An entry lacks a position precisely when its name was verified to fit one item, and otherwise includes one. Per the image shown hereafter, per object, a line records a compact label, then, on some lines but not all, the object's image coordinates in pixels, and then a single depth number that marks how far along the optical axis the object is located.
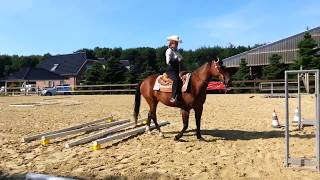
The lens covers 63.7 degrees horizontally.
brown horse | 5.66
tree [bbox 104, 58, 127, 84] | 29.65
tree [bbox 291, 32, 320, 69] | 22.16
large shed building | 27.37
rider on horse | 5.74
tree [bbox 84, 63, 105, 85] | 30.21
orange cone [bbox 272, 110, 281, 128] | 6.77
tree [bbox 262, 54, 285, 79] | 24.86
